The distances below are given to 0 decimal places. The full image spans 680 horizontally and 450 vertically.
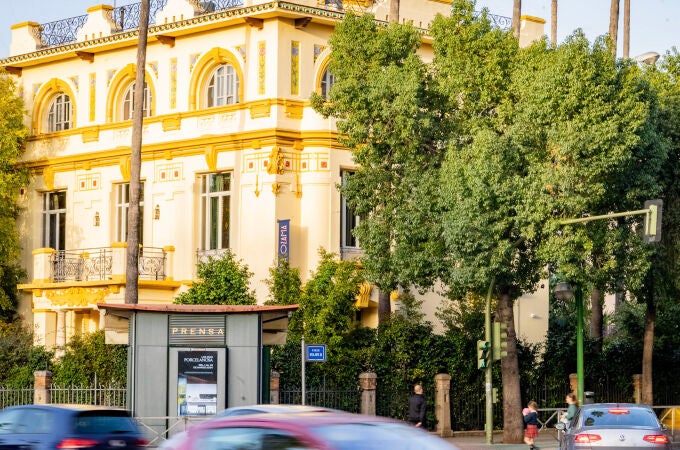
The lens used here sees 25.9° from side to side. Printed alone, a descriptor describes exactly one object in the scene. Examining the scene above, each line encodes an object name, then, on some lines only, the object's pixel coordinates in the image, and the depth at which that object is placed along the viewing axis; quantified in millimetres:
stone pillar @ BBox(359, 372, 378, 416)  38500
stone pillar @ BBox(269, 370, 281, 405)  36875
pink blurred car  12938
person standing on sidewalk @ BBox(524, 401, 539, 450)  33781
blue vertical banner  42406
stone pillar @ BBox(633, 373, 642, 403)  45031
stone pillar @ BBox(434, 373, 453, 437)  40125
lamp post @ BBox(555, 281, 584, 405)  37125
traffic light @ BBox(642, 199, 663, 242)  32938
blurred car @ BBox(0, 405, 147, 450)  19094
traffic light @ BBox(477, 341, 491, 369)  36188
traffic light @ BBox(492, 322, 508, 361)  36125
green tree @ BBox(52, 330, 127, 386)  39875
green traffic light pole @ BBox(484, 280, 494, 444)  36156
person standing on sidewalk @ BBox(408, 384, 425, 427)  31531
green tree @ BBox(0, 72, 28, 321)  47344
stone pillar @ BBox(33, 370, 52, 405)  37625
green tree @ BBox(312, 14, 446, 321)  37312
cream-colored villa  43469
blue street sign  34781
